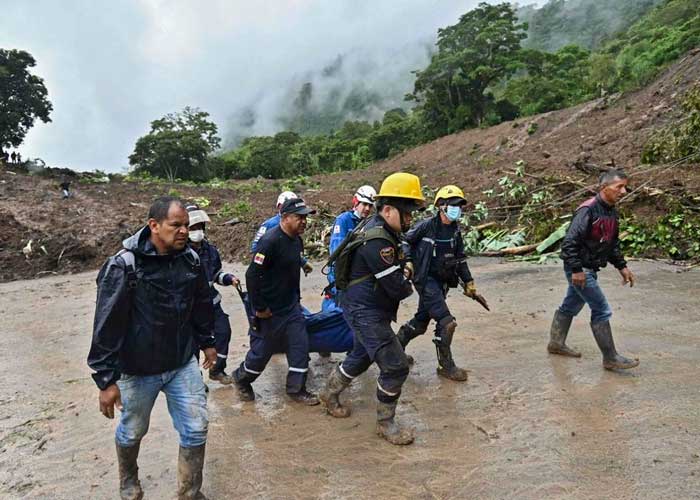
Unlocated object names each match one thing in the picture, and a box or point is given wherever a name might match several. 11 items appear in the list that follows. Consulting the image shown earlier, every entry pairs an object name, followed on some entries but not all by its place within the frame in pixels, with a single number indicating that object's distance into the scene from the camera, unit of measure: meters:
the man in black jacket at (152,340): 2.57
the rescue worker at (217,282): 4.56
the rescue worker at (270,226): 4.67
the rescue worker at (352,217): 5.29
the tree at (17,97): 29.26
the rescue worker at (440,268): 4.53
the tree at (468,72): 40.59
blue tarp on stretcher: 4.79
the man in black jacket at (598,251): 4.26
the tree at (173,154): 42.47
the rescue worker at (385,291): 3.36
